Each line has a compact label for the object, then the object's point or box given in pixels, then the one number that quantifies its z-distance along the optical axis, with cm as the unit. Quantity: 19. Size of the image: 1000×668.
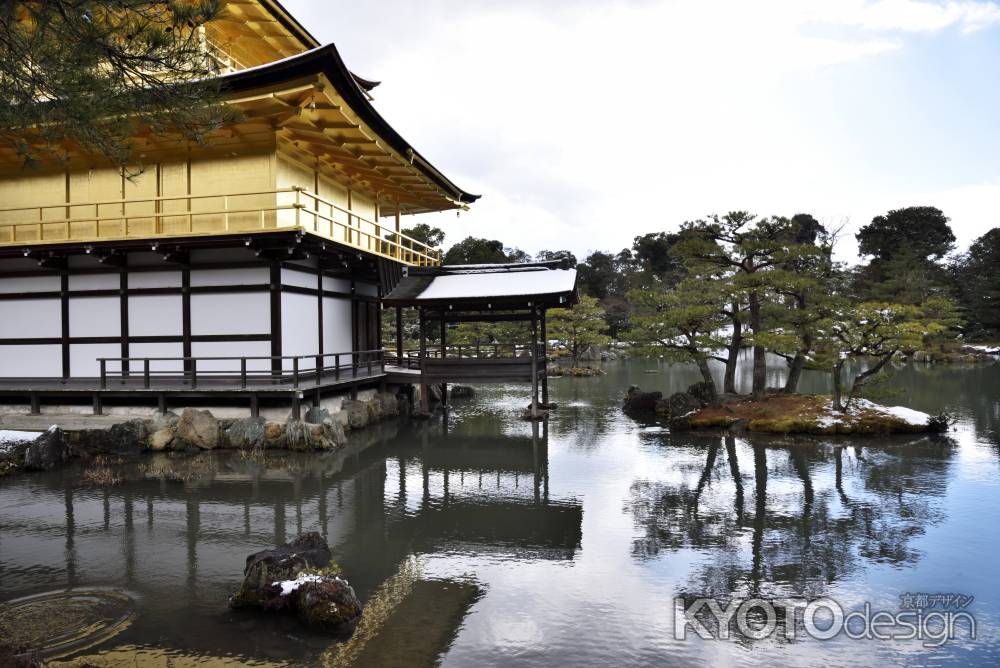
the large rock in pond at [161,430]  1350
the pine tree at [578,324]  3450
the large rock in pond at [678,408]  1614
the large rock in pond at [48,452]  1186
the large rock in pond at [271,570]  583
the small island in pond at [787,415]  1441
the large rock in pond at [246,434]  1349
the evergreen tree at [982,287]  4081
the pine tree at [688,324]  1756
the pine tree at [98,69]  591
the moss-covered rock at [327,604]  550
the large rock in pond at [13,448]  1170
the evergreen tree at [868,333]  1436
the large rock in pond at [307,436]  1353
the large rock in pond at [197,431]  1352
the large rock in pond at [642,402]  1903
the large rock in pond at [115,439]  1332
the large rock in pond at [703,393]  1756
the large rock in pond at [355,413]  1622
